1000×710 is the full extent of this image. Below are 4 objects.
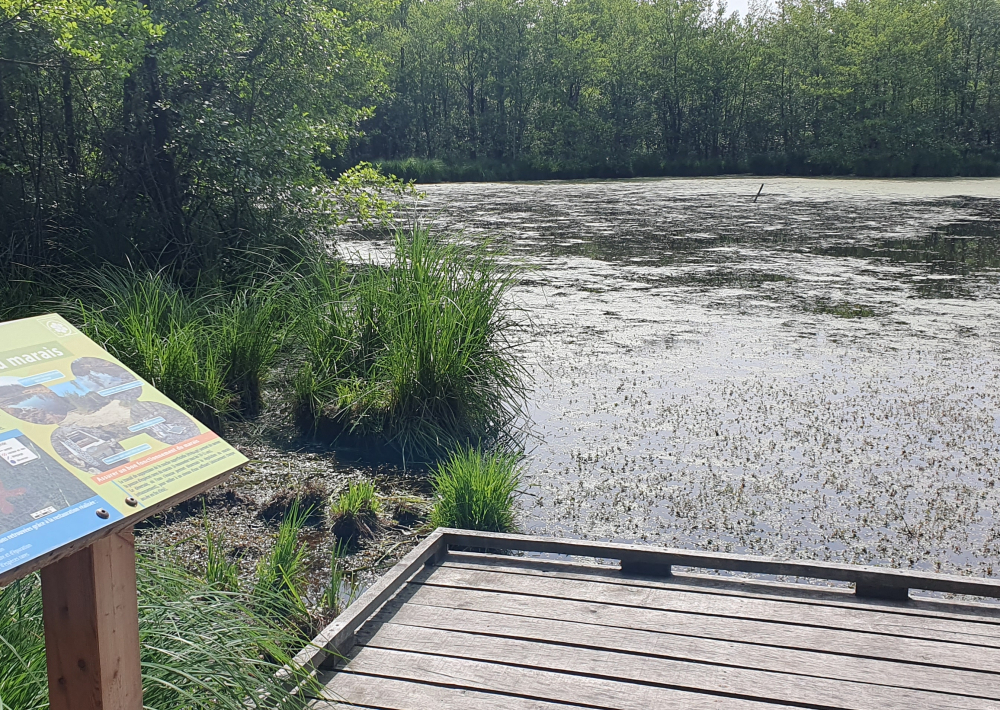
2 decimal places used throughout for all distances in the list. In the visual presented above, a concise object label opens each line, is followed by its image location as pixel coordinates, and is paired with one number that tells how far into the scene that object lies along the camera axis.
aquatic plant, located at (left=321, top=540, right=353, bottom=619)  3.17
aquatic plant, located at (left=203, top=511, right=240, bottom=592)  3.15
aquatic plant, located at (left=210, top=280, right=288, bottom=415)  5.62
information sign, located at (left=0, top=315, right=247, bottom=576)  1.46
